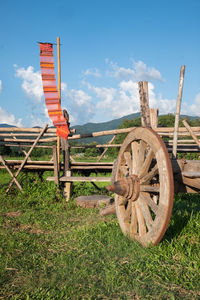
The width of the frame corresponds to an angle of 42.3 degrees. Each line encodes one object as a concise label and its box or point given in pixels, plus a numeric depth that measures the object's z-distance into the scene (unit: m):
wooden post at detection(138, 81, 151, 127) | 4.84
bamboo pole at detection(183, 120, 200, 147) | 4.43
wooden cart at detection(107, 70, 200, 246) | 2.57
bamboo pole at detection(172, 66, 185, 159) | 3.98
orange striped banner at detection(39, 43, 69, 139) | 6.88
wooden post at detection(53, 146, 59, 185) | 6.47
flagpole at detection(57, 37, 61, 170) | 6.86
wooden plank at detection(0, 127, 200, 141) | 5.32
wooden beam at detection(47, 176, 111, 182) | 6.11
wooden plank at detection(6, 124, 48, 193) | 6.64
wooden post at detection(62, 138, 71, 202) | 6.61
